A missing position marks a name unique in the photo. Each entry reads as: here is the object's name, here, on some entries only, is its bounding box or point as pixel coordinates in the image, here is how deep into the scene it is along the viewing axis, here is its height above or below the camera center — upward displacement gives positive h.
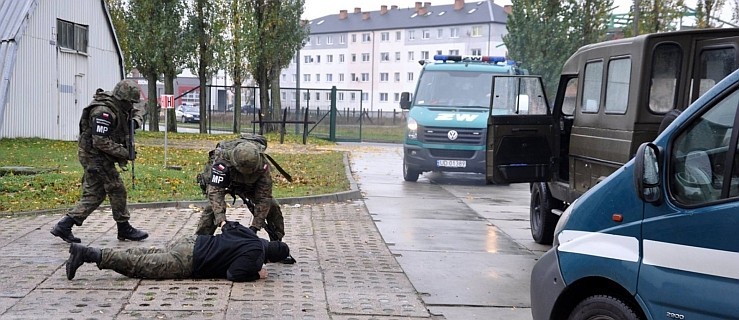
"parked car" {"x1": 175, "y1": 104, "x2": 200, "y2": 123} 59.53 -1.40
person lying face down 7.04 -1.38
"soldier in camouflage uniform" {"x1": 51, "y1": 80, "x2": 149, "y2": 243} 8.59 -0.60
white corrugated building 22.95 +0.94
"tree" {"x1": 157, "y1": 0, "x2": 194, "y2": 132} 33.31 +2.13
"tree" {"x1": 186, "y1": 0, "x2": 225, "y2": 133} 34.38 +2.51
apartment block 83.87 +6.00
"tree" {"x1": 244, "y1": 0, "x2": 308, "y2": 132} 34.97 +2.36
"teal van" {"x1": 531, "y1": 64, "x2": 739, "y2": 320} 3.84 -0.63
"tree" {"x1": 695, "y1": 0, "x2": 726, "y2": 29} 29.76 +3.40
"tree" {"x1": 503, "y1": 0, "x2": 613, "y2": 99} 35.97 +3.21
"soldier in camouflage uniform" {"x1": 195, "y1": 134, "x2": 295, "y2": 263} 7.18 -0.75
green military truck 7.64 -0.10
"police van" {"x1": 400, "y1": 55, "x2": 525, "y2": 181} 17.22 -0.31
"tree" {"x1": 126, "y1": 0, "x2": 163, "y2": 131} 33.28 +2.44
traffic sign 19.50 -0.16
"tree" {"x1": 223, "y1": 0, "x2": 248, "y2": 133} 34.84 +2.19
